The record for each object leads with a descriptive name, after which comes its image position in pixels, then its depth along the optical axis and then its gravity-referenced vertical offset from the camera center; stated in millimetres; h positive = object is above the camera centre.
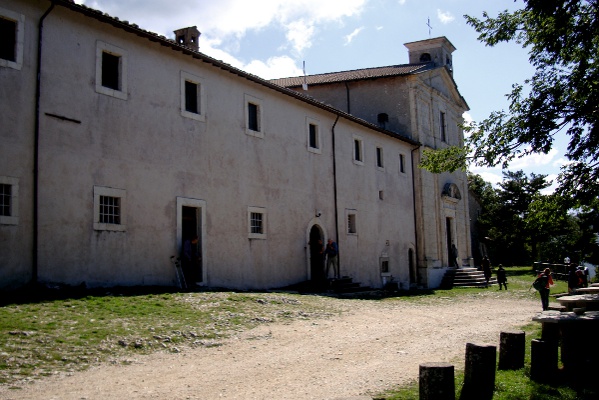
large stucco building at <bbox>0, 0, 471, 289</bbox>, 13680 +2926
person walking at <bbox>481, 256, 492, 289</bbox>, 32125 -769
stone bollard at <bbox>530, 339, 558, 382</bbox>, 8438 -1538
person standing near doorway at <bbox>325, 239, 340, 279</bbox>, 23156 +159
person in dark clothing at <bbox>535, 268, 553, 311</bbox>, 17297 -981
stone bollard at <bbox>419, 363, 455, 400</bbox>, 6754 -1430
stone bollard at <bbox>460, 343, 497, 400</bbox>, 7535 -1506
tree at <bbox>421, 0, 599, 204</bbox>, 11719 +3268
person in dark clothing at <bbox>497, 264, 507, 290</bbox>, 28812 -1046
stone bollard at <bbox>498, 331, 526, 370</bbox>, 8945 -1464
